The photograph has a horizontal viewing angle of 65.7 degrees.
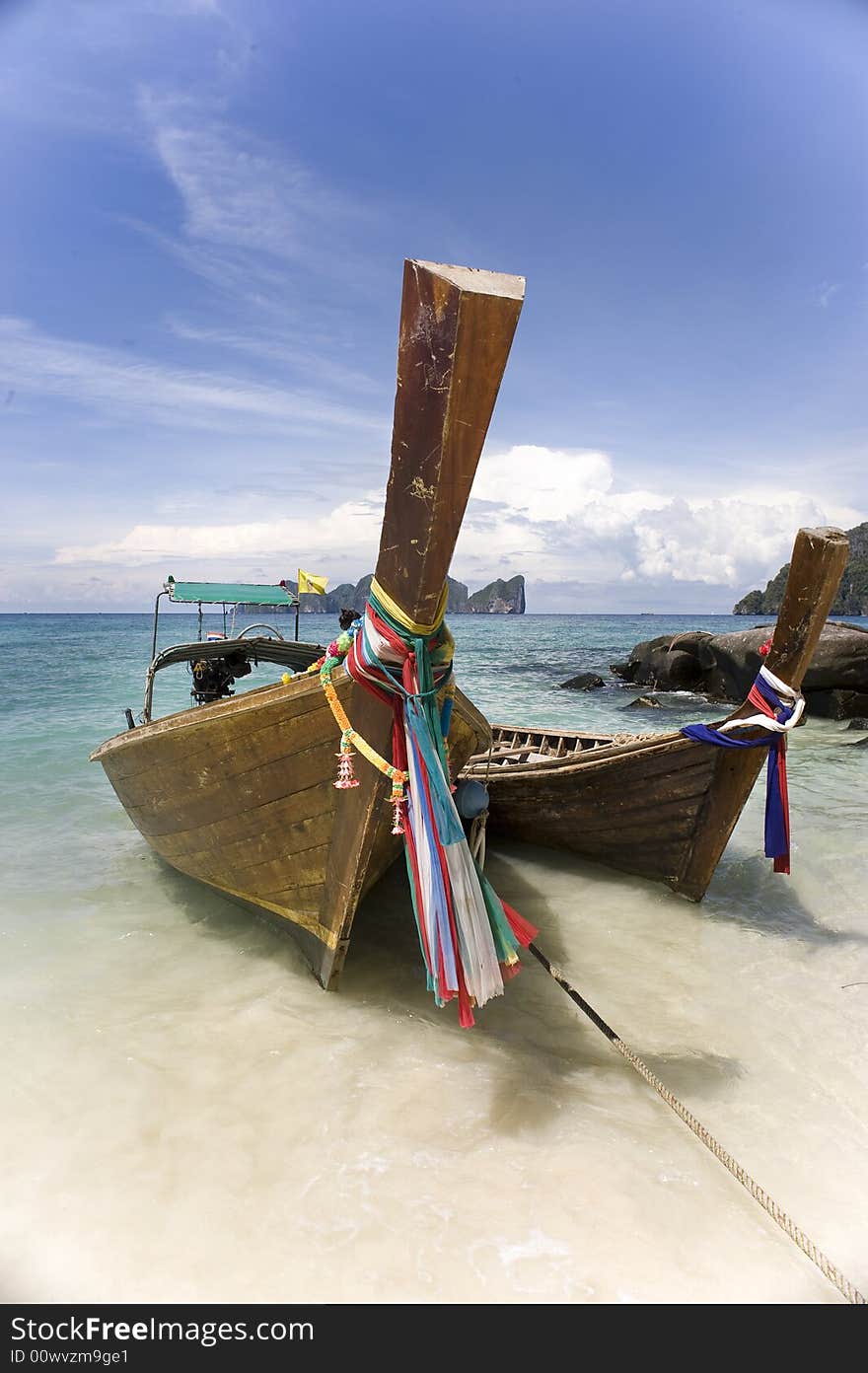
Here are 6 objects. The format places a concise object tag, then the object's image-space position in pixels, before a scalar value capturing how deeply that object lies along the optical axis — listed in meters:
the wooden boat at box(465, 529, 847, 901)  4.20
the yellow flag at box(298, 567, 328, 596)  6.59
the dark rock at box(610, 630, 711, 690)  21.11
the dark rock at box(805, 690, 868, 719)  15.09
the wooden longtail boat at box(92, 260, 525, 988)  2.18
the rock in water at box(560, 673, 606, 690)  24.34
